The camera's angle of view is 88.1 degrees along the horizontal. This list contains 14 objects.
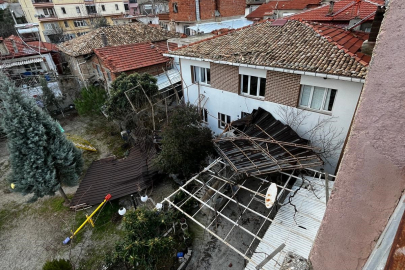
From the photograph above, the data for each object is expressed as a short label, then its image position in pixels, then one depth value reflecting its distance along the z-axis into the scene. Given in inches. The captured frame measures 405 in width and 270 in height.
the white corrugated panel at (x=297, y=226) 248.2
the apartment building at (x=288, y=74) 343.3
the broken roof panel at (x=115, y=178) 452.8
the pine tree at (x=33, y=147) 361.4
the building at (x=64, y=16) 1531.7
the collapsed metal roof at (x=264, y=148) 325.7
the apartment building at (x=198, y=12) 983.9
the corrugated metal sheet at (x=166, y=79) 712.4
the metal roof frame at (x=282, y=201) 251.8
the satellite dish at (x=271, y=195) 235.6
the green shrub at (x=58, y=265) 316.5
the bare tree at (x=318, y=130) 375.9
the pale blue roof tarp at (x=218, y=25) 926.3
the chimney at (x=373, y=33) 339.9
